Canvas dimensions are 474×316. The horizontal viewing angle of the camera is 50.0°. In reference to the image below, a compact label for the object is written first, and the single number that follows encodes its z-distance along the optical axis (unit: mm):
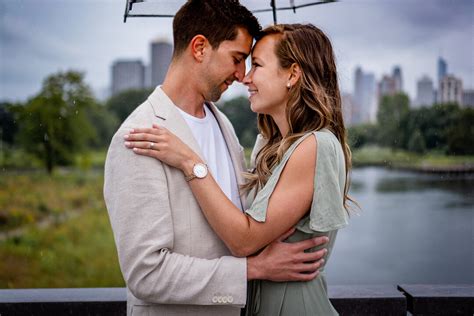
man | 1296
